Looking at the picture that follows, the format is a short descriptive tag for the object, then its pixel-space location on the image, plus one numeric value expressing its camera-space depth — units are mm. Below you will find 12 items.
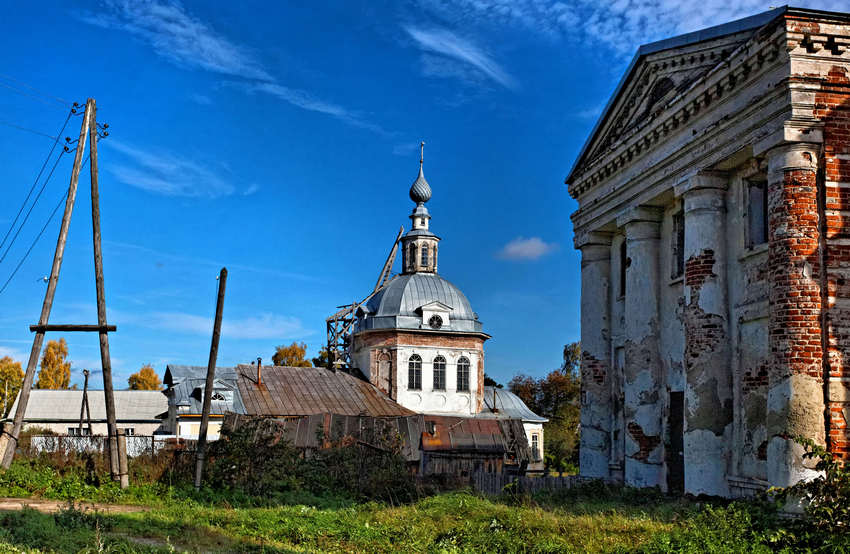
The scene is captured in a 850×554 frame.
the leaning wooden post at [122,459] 17688
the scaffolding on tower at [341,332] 50038
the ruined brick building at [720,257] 11375
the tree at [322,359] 56662
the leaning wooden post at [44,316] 17688
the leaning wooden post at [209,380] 18062
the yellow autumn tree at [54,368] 70562
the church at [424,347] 43469
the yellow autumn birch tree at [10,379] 70500
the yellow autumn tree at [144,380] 81250
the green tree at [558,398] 53750
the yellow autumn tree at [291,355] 75562
